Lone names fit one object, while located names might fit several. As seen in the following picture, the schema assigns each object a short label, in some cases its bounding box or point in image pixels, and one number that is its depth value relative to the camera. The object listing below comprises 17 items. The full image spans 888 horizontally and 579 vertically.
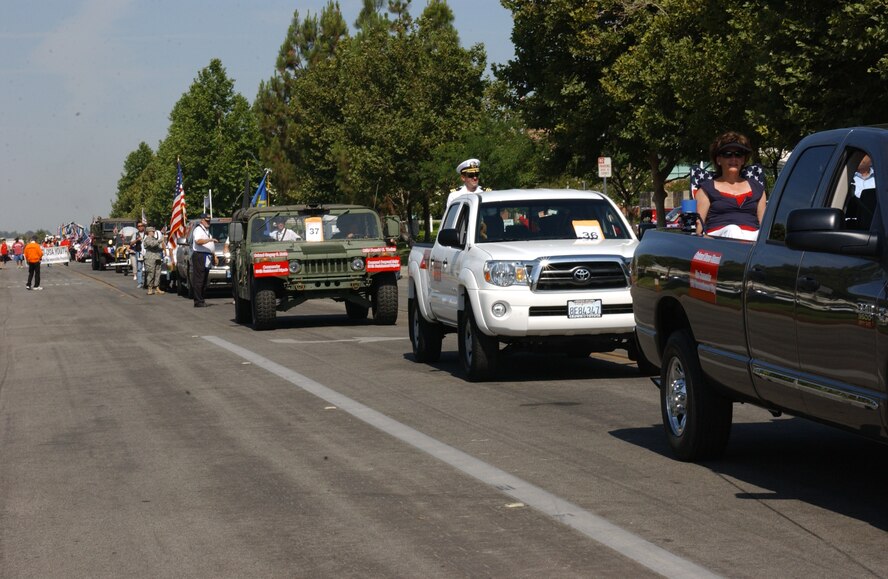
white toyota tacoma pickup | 12.51
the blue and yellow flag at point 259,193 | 48.45
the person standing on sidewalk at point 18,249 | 100.44
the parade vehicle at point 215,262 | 33.94
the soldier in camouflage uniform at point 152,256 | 37.78
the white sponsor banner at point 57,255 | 91.62
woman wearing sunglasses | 9.52
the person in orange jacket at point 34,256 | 48.47
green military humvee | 21.33
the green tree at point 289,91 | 93.69
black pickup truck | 6.25
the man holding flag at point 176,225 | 39.00
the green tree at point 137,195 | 170.68
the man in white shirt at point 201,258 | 29.94
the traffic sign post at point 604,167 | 34.62
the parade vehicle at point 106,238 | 71.94
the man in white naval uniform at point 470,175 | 15.96
